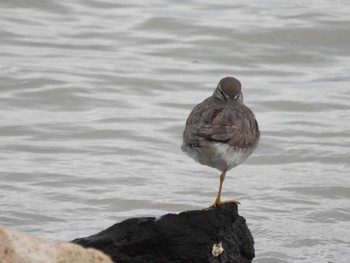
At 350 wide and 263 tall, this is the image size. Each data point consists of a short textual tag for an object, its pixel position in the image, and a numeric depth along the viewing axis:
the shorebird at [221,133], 13.70
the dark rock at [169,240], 12.71
